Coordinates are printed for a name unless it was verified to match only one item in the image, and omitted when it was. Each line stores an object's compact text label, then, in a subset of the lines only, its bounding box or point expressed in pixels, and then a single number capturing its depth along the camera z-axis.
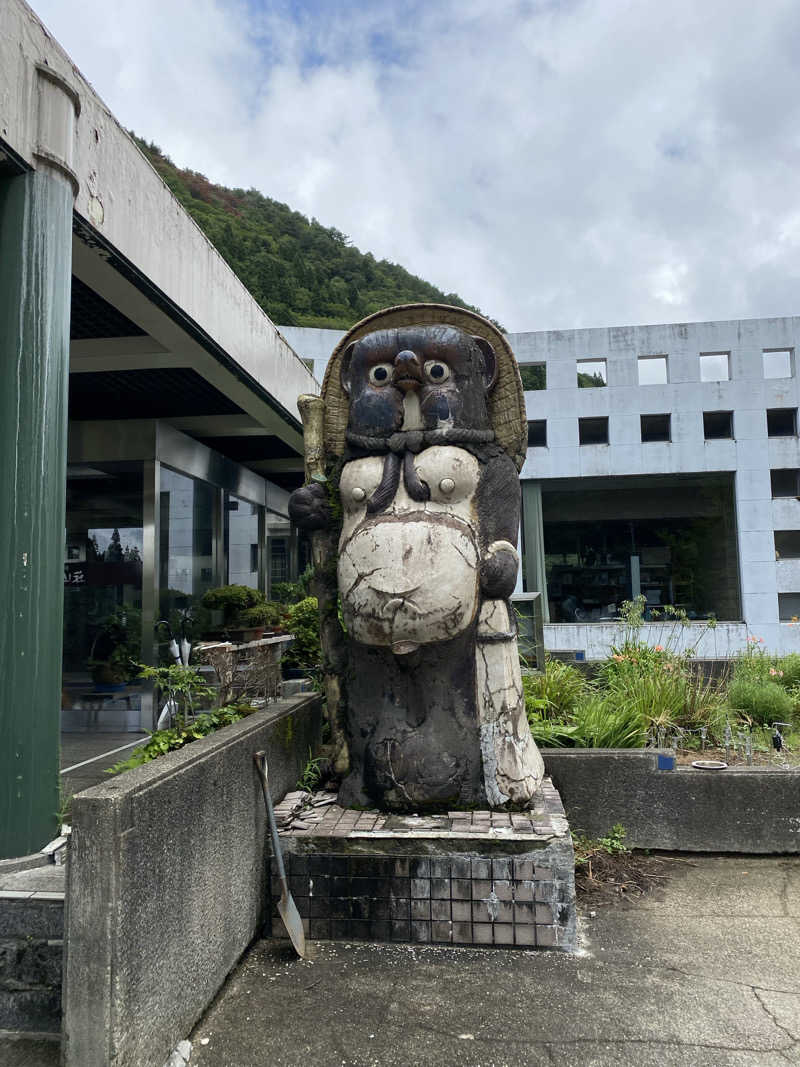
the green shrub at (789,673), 7.75
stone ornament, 3.66
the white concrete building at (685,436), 18.11
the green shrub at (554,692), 5.90
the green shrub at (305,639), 7.43
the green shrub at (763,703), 6.44
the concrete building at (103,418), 3.66
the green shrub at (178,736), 3.42
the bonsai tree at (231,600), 9.31
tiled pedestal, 3.41
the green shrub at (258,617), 9.38
